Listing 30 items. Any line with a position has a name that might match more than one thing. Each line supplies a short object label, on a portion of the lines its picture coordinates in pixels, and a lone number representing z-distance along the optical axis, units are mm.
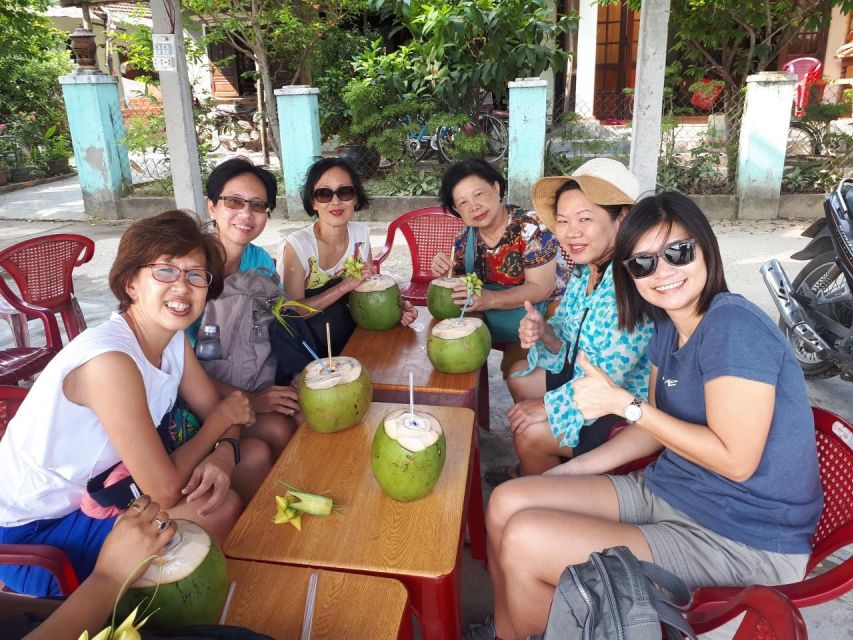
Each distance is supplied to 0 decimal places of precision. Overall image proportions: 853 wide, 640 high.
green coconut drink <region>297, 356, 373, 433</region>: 1708
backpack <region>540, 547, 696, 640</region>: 1031
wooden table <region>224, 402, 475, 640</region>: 1314
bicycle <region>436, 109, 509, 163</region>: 7488
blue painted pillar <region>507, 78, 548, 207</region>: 6320
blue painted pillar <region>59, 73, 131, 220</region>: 7004
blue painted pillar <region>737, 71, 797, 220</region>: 6055
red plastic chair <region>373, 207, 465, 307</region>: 3518
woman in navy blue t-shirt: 1375
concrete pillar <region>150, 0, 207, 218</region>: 4352
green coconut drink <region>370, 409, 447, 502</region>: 1418
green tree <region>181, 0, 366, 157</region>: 7719
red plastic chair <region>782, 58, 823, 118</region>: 8719
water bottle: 2150
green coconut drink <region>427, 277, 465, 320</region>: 2436
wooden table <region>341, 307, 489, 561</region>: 2037
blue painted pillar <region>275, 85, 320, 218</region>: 6703
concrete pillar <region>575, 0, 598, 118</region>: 9164
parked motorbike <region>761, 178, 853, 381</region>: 2979
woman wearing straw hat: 1982
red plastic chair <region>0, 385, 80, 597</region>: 1382
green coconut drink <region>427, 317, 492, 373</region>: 2053
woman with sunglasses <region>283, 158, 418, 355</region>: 2574
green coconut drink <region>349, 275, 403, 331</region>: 2410
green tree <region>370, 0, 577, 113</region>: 6715
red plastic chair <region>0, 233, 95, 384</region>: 2732
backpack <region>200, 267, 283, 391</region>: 2146
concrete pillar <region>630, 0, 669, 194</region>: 5156
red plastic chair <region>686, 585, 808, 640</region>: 916
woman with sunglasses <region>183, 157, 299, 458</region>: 2117
